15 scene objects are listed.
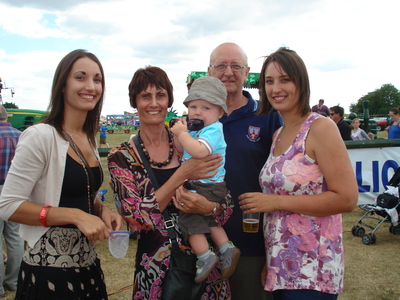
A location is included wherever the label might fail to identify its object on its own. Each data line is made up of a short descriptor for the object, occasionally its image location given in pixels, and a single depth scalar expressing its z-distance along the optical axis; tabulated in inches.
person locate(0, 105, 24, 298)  190.1
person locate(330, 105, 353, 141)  381.7
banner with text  299.1
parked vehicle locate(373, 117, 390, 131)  1696.7
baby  85.5
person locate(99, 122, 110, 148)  797.7
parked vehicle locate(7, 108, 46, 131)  642.8
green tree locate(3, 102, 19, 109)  2136.3
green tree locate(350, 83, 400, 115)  3727.9
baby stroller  239.8
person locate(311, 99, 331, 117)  458.5
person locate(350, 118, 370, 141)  458.0
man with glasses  102.0
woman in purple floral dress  77.7
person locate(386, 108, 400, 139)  399.5
